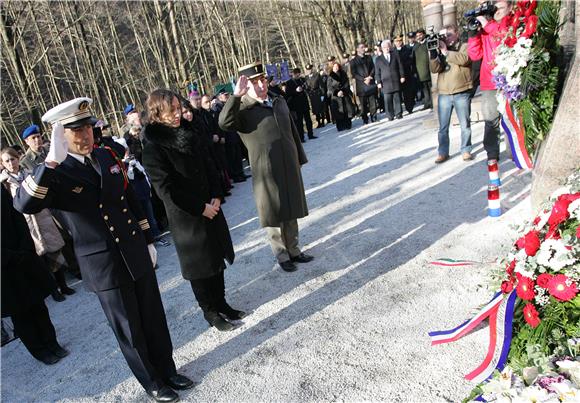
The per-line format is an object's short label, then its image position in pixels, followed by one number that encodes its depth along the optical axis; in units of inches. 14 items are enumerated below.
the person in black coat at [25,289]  161.6
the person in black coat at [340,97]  514.3
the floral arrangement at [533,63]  135.3
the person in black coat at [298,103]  505.4
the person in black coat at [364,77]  497.4
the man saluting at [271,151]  171.6
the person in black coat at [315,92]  587.2
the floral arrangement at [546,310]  80.3
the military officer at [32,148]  237.0
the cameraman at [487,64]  197.9
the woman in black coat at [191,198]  133.3
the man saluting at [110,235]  105.2
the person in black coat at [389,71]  457.7
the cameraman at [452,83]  252.5
